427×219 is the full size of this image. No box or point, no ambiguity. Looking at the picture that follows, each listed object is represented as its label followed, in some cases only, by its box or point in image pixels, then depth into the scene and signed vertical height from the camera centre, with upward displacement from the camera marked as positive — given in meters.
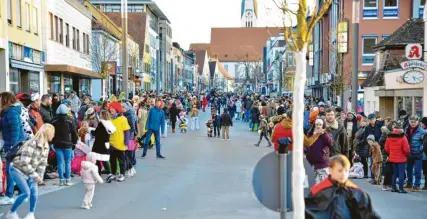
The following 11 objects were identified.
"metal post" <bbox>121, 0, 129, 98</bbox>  22.02 +1.76
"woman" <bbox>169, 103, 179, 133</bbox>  29.68 -1.54
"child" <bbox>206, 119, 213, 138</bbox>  26.81 -1.98
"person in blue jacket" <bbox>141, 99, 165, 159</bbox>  17.30 -1.16
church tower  165.38 +19.69
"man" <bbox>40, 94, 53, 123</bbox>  13.41 -0.57
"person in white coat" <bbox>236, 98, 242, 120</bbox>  42.82 -1.78
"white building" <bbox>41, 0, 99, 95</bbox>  29.94 +2.27
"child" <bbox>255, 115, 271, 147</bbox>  22.61 -1.79
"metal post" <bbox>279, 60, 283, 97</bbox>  63.95 +0.49
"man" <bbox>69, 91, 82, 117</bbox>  19.80 -0.59
